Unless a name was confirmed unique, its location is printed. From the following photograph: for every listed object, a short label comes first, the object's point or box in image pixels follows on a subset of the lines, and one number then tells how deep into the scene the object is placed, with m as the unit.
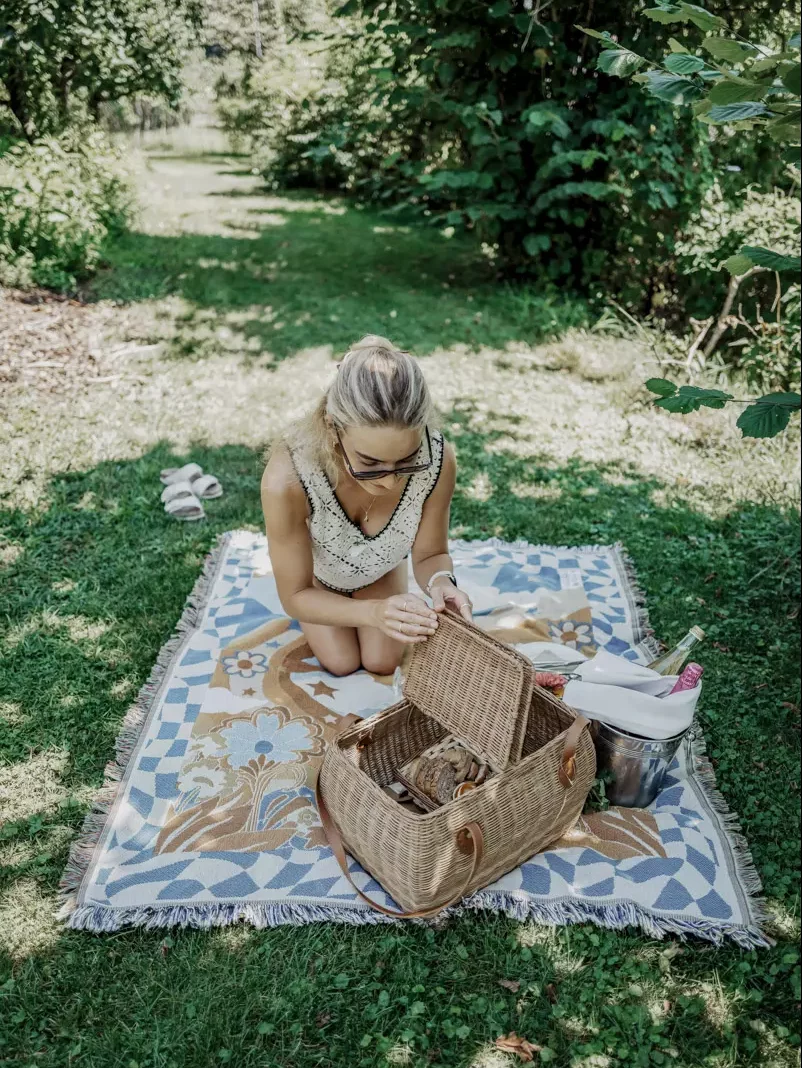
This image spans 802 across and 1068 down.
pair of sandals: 4.36
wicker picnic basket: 2.16
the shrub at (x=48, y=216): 6.94
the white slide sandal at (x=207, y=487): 4.57
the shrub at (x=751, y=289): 5.61
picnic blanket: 2.32
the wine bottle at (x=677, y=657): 2.71
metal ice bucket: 2.55
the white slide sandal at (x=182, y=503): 4.35
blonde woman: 2.35
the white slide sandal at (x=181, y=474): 4.62
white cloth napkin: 2.52
